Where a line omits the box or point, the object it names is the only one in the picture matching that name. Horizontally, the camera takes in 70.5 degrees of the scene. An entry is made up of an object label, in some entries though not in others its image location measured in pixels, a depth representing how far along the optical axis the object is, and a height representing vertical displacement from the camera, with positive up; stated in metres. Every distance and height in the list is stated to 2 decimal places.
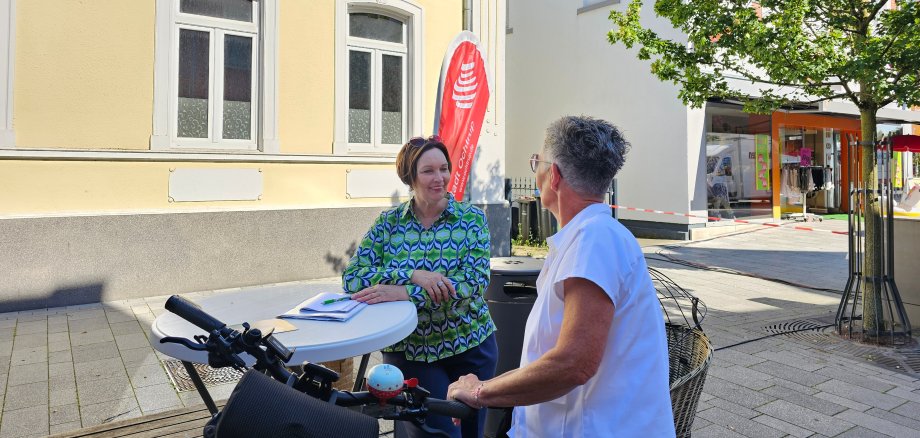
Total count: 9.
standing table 2.01 -0.34
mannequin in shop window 16.05 +1.01
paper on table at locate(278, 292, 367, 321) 2.37 -0.31
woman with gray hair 1.56 -0.24
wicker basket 1.99 -0.47
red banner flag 8.32 +1.66
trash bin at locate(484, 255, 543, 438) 3.64 -0.42
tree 5.57 +1.67
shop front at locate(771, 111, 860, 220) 18.22 +2.09
